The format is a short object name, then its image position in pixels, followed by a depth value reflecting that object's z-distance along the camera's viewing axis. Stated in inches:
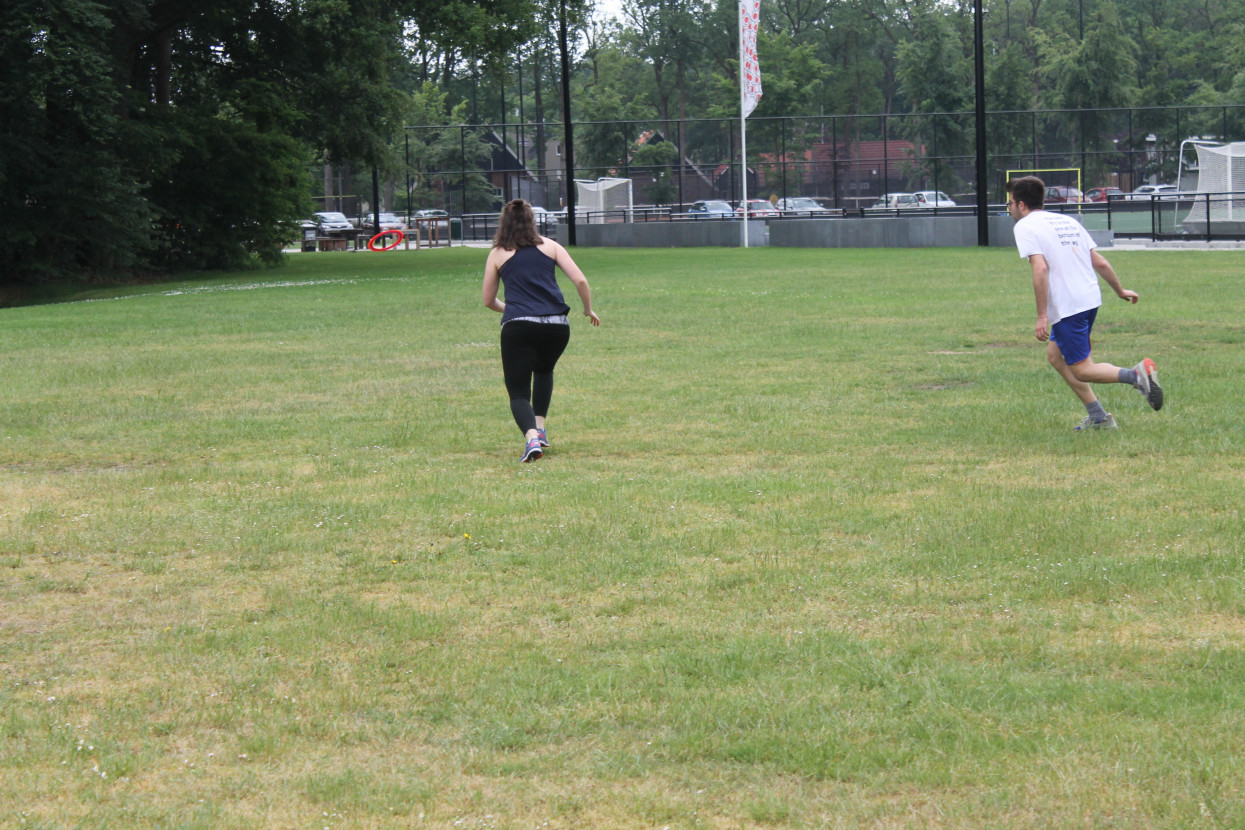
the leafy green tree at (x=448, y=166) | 2864.2
